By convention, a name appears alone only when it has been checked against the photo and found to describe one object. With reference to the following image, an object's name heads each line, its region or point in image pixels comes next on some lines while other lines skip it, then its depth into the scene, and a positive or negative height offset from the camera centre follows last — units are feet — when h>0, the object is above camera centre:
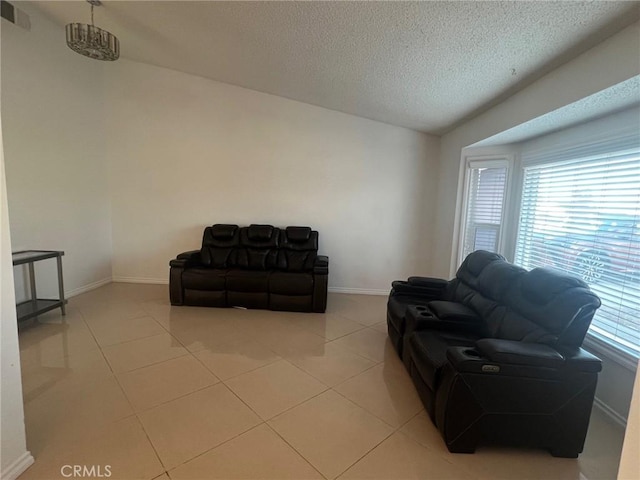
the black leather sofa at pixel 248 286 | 12.26 -3.34
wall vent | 9.34 +6.22
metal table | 9.45 -3.67
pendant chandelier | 8.46 +4.88
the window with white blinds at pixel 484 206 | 11.68 +0.50
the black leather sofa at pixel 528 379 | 5.29 -3.08
